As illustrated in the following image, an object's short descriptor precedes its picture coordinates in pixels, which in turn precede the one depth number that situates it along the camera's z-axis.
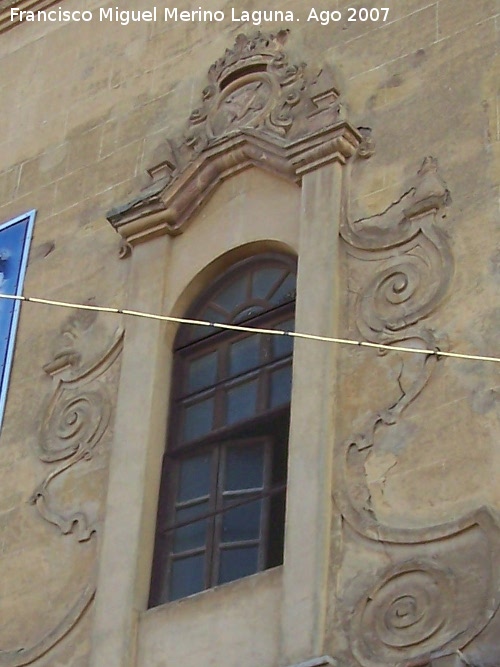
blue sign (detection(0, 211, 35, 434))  14.44
